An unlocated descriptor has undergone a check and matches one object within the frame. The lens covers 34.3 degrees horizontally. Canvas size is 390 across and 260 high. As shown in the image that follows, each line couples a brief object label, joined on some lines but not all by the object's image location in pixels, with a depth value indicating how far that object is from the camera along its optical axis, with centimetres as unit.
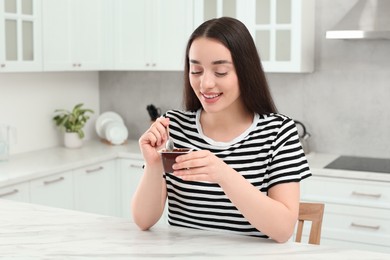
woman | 170
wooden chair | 191
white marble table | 160
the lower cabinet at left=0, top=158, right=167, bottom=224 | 345
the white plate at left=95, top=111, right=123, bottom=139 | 455
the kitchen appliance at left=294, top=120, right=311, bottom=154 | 395
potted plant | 427
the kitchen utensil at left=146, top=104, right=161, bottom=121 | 444
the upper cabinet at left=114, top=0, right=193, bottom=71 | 405
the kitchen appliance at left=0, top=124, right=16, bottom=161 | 371
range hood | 340
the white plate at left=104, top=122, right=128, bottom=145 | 443
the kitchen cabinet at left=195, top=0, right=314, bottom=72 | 367
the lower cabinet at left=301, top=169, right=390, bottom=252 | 335
